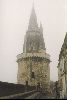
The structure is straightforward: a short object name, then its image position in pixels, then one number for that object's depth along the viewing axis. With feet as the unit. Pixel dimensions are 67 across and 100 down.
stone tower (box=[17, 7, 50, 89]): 168.35
